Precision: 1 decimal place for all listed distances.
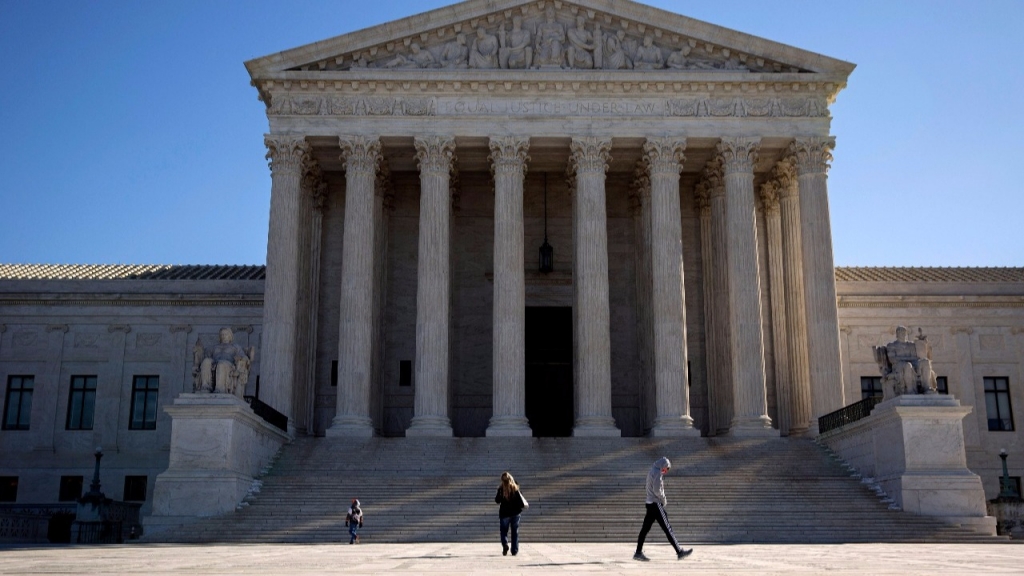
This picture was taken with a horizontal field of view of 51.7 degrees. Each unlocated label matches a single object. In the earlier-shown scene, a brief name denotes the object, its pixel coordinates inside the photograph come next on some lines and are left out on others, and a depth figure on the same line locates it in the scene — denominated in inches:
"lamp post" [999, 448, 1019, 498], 1227.2
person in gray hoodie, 681.6
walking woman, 750.1
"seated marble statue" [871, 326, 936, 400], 1159.6
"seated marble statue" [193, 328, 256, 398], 1174.3
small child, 943.7
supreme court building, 1456.7
